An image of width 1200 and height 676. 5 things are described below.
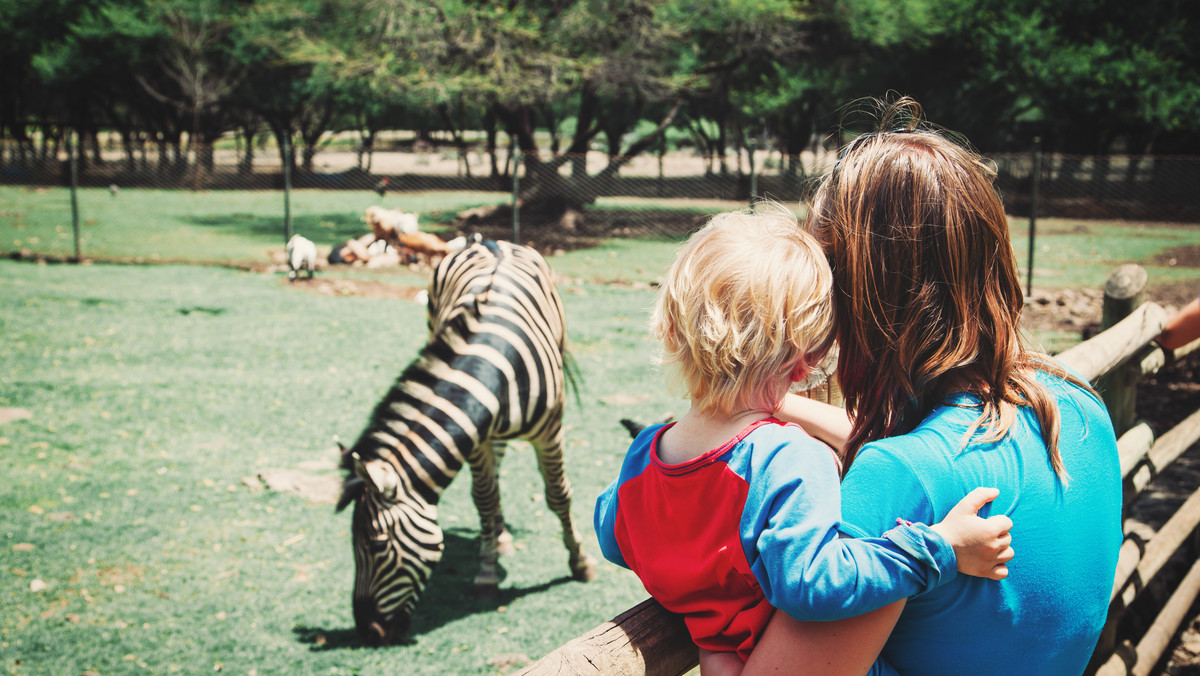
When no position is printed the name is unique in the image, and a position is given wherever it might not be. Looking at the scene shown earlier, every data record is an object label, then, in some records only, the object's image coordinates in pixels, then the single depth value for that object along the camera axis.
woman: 1.21
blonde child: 1.23
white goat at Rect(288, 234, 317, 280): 13.02
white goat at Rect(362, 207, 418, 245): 15.68
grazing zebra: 3.57
